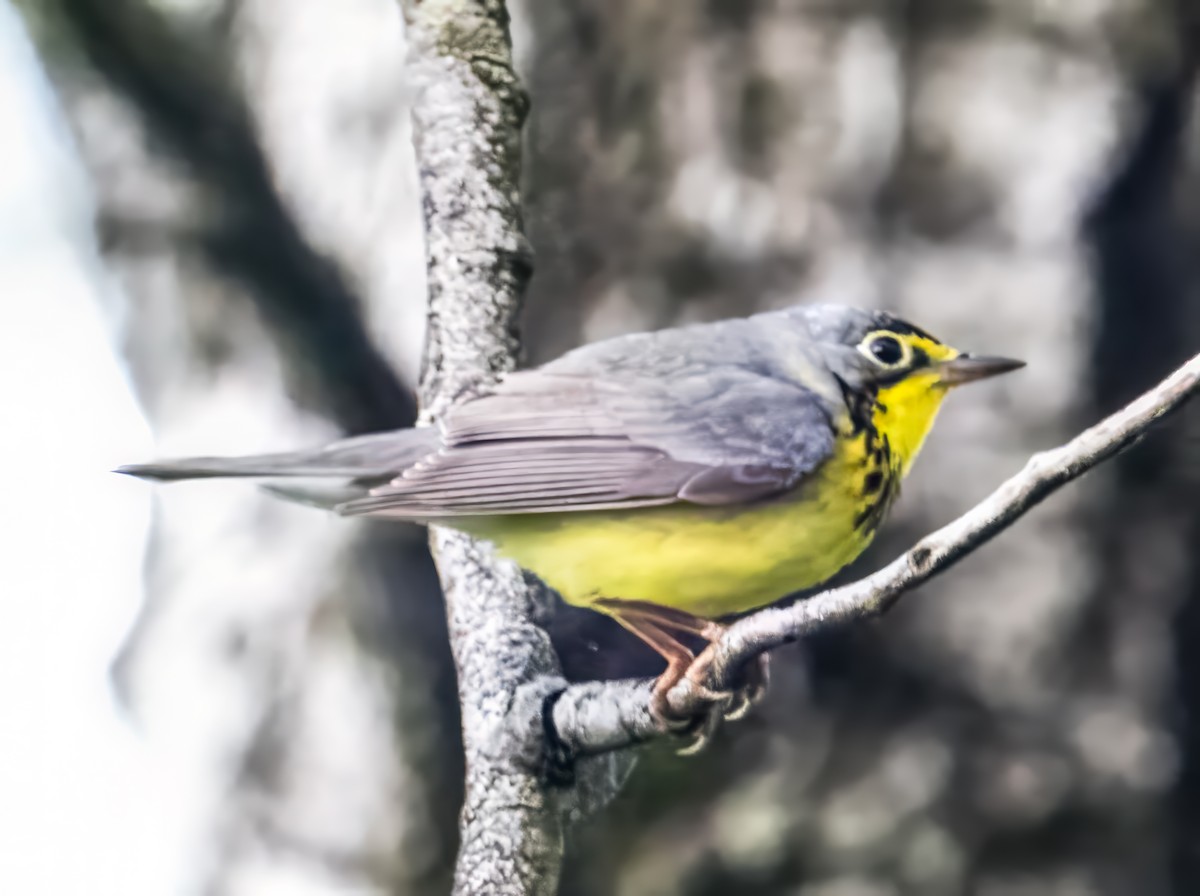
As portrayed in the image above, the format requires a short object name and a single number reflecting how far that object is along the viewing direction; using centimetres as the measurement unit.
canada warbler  315
